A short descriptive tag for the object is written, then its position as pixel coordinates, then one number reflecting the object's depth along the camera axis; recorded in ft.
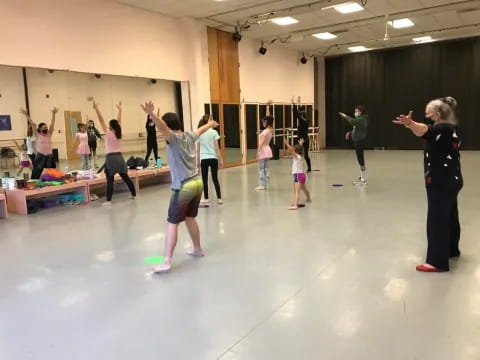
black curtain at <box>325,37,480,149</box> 45.62
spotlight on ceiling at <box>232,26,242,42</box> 35.83
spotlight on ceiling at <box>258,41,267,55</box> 40.09
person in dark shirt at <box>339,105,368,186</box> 23.97
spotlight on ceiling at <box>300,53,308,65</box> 47.70
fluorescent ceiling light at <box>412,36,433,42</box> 42.57
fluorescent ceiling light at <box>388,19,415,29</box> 35.60
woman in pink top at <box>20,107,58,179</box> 23.43
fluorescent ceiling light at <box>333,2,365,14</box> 30.01
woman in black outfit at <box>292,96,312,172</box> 30.85
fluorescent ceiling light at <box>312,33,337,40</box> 39.87
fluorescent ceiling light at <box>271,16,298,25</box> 33.17
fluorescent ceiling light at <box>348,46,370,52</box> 47.68
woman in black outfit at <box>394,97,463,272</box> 10.03
